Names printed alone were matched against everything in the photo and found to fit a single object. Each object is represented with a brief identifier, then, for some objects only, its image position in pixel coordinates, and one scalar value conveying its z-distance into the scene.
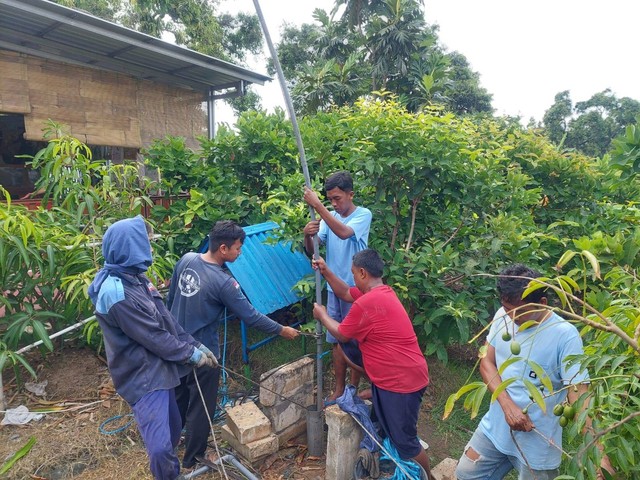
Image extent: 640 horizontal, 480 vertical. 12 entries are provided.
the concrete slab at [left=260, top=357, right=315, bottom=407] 3.40
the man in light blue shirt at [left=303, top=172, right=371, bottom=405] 3.49
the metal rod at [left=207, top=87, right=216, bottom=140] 9.65
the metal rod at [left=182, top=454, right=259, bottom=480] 3.08
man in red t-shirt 2.86
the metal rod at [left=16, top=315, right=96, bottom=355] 3.67
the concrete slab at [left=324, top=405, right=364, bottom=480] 3.02
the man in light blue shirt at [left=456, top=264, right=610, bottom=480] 2.21
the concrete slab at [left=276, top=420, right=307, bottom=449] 3.50
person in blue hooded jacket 2.62
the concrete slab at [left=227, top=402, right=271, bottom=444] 3.22
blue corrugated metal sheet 4.33
